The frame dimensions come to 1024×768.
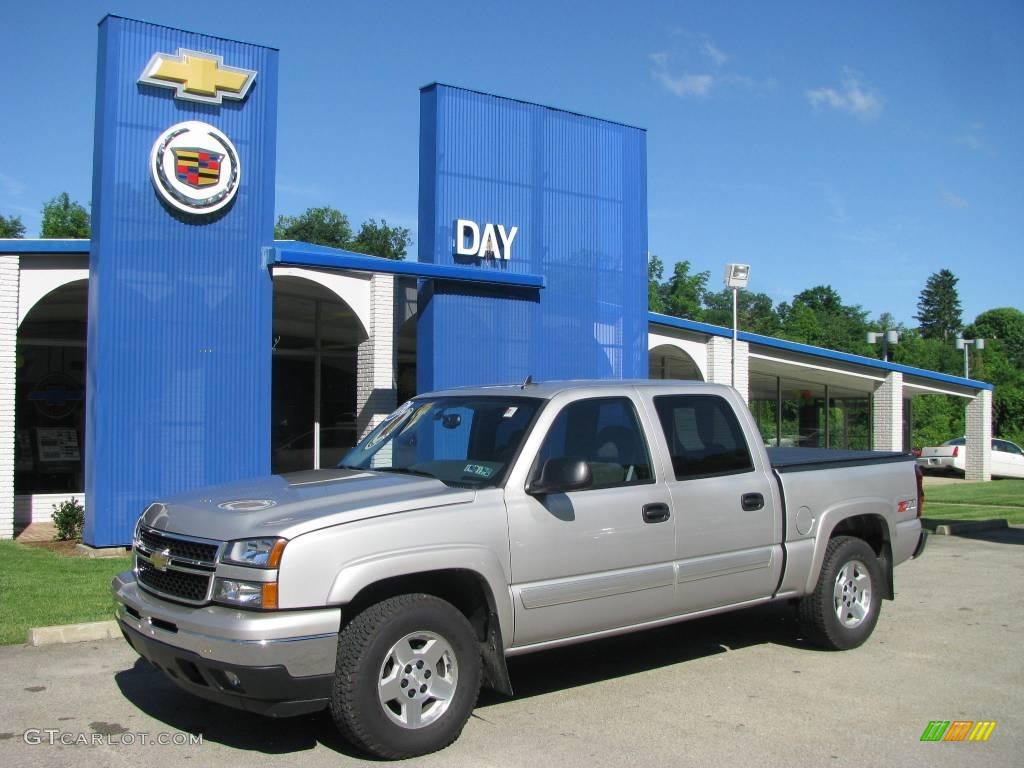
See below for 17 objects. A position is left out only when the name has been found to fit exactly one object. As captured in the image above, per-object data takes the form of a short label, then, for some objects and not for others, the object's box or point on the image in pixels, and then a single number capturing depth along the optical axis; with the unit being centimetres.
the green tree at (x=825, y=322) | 8281
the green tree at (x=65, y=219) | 5228
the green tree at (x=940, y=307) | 13125
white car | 3114
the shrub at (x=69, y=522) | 1313
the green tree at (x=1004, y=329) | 10969
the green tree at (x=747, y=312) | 8850
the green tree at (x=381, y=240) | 7556
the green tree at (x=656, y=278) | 7381
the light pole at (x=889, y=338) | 3712
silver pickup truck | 475
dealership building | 1216
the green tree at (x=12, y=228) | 5397
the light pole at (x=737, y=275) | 1548
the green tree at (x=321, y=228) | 7569
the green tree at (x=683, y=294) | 7425
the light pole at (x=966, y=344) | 4358
